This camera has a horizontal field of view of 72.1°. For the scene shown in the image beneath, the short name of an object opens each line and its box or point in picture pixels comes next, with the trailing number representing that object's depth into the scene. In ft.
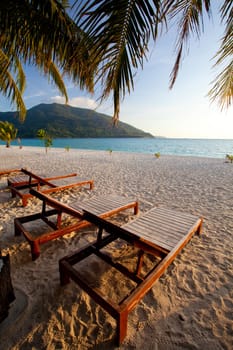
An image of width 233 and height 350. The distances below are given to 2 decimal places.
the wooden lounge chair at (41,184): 14.61
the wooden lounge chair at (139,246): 4.38
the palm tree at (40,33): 6.79
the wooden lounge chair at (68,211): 7.53
